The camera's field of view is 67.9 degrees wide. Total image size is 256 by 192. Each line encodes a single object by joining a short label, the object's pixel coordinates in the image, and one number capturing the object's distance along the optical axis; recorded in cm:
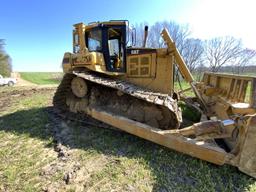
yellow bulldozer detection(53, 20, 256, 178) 301
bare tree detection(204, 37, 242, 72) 3412
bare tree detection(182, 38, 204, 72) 3522
